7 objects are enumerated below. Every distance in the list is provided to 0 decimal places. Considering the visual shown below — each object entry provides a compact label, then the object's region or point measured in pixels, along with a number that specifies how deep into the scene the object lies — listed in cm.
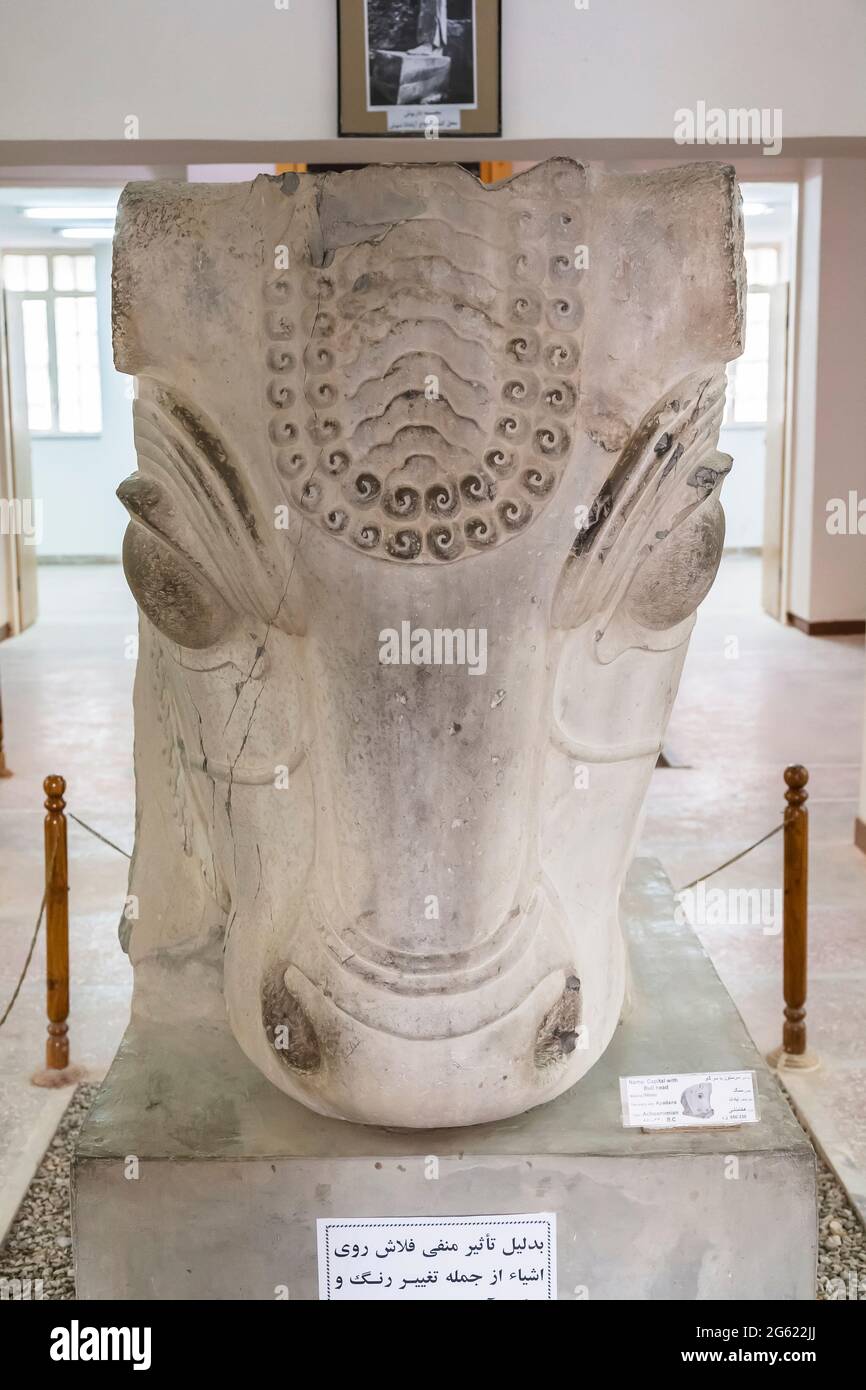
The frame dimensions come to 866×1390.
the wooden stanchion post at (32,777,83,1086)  367
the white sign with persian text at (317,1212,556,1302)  191
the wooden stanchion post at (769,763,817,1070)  374
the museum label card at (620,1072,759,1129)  199
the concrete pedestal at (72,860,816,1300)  192
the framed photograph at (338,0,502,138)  377
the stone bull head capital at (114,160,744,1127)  179
